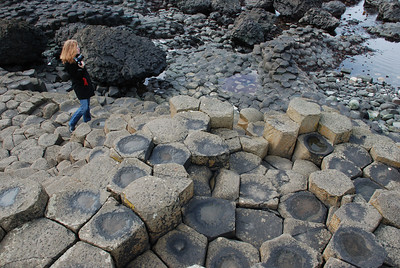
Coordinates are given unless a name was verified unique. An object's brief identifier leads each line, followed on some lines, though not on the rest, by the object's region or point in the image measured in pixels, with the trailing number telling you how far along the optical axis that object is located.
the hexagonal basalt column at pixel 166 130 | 4.32
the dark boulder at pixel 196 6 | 14.05
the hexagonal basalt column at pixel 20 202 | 2.93
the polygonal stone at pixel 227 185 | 3.82
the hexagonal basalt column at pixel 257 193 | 3.76
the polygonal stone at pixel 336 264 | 2.81
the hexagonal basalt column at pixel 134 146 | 3.94
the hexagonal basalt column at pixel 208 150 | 4.07
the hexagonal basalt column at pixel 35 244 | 2.72
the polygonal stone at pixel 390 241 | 2.99
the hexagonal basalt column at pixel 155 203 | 3.07
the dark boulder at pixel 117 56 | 8.20
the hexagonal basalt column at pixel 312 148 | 4.57
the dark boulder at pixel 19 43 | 8.79
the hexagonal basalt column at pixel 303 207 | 3.70
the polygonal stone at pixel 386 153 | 4.31
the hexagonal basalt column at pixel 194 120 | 4.65
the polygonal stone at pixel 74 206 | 3.07
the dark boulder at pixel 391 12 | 14.15
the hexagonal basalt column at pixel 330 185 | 3.73
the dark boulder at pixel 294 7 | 14.18
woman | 5.59
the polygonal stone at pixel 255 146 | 4.67
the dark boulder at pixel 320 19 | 12.98
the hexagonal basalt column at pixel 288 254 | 2.95
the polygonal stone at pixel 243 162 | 4.41
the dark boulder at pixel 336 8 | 14.73
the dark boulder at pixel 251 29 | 11.29
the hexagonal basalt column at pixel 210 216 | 3.32
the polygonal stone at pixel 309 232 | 3.33
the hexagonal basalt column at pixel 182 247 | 3.02
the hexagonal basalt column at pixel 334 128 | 4.59
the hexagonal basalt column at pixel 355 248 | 2.86
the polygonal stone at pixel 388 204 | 3.35
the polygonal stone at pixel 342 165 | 4.24
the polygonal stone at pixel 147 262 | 2.98
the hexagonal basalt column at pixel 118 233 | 2.85
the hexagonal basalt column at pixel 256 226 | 3.40
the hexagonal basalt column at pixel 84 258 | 2.71
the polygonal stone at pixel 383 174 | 4.07
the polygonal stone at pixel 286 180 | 4.04
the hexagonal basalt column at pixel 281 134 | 4.61
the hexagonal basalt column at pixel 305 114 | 4.59
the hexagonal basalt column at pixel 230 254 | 3.03
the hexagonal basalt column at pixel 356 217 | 3.29
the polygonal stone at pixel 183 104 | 5.06
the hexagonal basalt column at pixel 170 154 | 3.96
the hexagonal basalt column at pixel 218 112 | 4.92
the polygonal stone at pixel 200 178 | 3.85
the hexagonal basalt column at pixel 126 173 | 3.43
